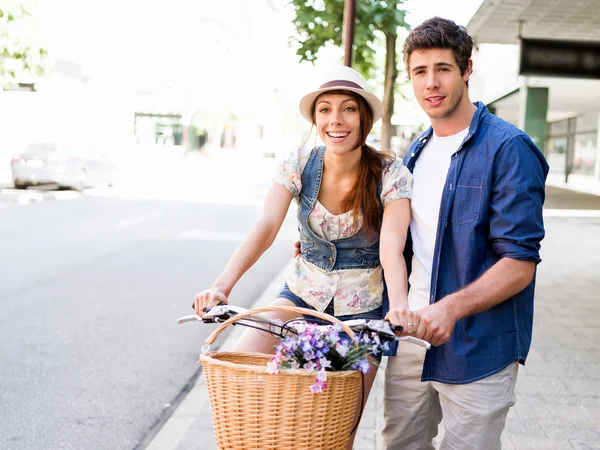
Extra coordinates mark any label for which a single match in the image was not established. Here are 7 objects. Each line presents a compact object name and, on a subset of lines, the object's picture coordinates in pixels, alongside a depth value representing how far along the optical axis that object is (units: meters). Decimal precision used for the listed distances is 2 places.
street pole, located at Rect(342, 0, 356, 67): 8.24
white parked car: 23.30
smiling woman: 2.71
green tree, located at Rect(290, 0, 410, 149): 8.45
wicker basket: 1.89
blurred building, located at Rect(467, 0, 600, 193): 14.32
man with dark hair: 2.39
